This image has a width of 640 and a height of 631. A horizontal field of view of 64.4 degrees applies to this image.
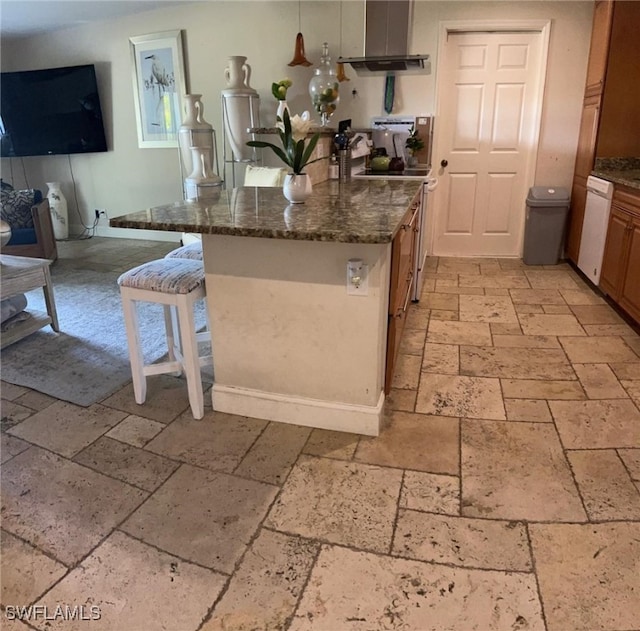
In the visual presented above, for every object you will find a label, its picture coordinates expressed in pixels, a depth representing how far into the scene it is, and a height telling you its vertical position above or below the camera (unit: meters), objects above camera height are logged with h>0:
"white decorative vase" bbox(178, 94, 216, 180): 4.97 +0.18
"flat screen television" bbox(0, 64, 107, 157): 5.95 +0.44
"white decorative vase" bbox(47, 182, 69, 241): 6.20 -0.68
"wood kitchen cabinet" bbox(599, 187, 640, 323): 3.13 -0.67
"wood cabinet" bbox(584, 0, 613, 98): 3.91 +0.76
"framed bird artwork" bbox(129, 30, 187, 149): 5.42 +0.68
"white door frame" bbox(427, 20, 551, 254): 4.38 +0.94
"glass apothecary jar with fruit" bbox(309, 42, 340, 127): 4.04 +0.57
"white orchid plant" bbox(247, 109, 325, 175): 2.09 +0.00
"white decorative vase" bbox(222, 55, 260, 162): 4.77 +0.41
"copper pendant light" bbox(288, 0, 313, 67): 4.71 +0.84
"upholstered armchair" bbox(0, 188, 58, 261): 4.59 -0.61
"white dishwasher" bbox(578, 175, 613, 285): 3.70 -0.58
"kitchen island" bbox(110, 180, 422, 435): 1.90 -0.60
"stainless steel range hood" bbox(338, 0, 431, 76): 4.04 +0.87
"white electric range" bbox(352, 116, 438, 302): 4.73 +0.15
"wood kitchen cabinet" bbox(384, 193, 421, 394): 2.09 -0.61
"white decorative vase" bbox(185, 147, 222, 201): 3.90 -0.20
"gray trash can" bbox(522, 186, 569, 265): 4.54 -0.66
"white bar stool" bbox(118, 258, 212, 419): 2.08 -0.60
